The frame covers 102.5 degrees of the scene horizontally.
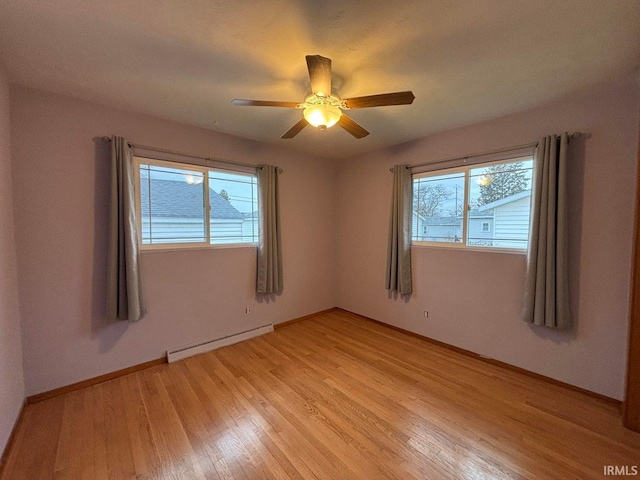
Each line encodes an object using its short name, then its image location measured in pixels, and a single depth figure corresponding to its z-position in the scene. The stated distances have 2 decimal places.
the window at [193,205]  2.62
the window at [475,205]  2.56
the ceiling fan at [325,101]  1.49
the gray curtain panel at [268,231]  3.33
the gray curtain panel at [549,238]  2.19
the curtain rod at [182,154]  2.42
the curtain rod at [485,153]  2.18
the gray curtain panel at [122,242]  2.26
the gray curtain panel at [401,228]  3.33
